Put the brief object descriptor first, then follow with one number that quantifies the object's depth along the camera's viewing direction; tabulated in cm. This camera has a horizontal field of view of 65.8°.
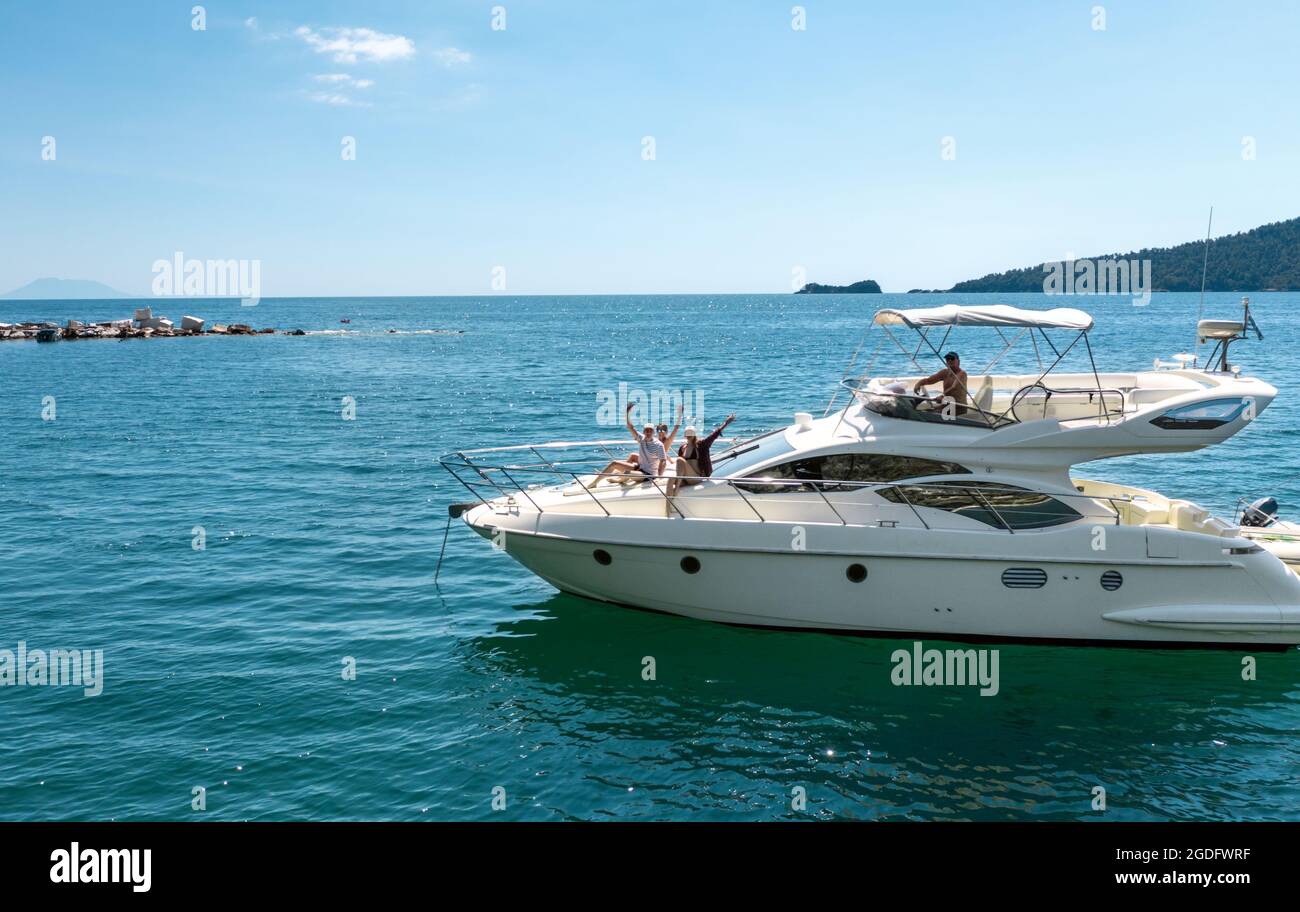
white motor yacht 1220
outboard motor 1382
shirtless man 1307
